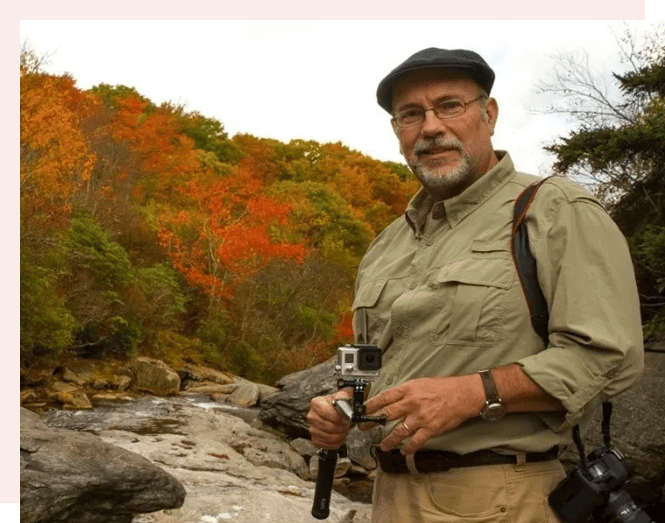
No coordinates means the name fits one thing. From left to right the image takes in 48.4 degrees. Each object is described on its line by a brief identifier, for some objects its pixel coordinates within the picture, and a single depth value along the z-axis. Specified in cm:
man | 193
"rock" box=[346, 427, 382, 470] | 1053
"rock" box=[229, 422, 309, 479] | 1247
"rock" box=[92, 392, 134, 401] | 1767
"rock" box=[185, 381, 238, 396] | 2120
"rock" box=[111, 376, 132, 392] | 1954
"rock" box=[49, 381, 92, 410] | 1616
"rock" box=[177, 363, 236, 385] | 2339
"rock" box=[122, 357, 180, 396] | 1995
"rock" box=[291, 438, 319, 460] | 1424
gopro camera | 223
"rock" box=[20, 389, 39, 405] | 1664
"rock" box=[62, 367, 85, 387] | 1900
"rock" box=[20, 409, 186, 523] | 575
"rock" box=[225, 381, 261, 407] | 1969
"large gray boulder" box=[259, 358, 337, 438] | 1548
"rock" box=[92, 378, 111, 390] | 1925
